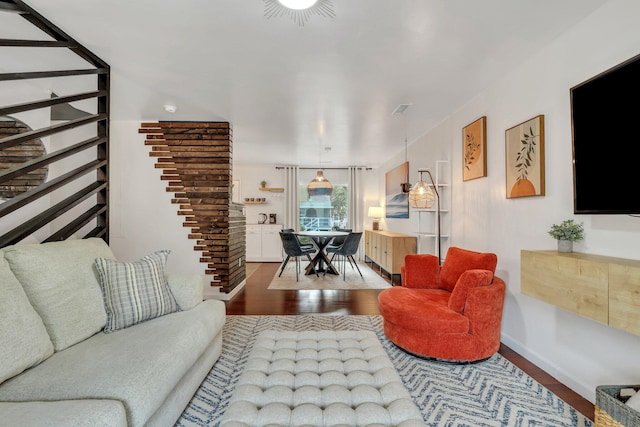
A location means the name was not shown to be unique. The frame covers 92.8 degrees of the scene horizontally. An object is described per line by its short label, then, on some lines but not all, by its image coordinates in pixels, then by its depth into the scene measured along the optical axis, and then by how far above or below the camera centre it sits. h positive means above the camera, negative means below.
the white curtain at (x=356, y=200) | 7.75 +0.40
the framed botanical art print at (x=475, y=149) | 3.10 +0.71
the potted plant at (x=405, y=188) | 4.28 +0.39
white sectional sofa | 1.19 -0.67
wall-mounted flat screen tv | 1.59 +0.43
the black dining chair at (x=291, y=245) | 5.15 -0.50
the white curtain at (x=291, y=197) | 7.72 +0.47
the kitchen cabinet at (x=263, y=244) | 7.50 -0.70
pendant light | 5.77 +0.54
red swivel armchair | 2.30 -0.81
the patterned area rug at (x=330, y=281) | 4.88 -1.12
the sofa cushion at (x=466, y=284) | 2.30 -0.52
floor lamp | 3.94 +0.24
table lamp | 7.09 +0.04
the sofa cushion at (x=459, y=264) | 2.58 -0.43
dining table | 5.50 -0.72
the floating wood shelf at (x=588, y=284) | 1.42 -0.38
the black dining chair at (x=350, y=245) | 5.27 -0.52
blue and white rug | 1.73 -1.16
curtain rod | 7.73 +1.24
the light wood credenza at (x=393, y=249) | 5.11 -0.58
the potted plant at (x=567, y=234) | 1.98 -0.12
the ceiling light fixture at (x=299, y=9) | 1.81 +1.31
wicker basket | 1.30 -0.87
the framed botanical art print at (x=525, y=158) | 2.34 +0.47
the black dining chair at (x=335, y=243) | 6.03 -0.57
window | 7.91 +0.28
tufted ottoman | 1.13 -0.76
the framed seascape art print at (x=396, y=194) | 5.64 +0.46
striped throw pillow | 1.89 -0.50
